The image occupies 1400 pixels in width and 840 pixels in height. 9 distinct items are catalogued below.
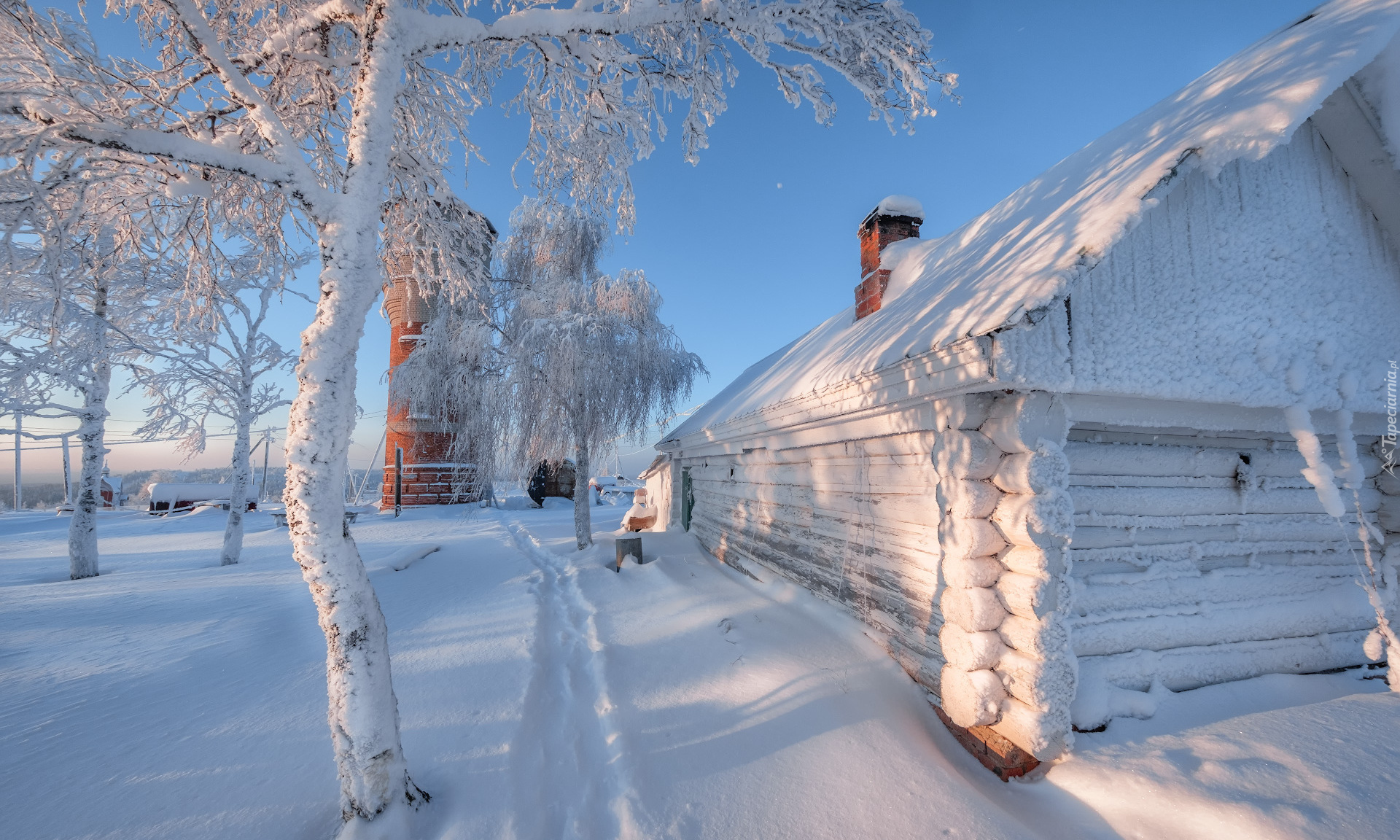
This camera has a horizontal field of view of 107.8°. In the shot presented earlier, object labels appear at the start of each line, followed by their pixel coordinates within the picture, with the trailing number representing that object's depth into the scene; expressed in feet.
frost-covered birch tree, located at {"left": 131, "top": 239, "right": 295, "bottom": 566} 32.89
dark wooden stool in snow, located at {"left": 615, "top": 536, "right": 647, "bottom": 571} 27.45
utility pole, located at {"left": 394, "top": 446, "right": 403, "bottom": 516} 63.41
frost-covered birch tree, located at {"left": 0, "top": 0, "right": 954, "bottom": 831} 8.61
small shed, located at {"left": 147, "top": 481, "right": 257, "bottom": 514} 78.12
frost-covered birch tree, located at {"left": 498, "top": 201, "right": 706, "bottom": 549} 31.96
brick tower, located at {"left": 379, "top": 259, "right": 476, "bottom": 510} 64.75
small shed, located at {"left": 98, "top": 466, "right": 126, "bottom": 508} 90.63
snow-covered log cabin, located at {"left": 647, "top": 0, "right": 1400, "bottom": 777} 9.87
